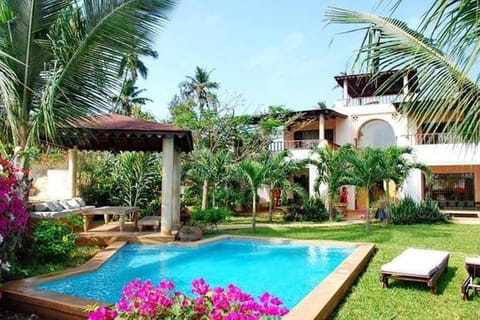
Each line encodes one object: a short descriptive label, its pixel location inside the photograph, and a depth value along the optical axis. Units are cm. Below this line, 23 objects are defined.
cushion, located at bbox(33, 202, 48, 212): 1089
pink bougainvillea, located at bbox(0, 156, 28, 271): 519
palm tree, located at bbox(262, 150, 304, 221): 1761
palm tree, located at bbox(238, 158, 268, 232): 1551
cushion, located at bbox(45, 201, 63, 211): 1107
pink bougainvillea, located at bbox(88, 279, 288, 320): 275
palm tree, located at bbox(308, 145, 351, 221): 1791
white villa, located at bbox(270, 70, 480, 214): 2133
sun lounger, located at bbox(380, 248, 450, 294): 663
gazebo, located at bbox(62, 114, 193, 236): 1121
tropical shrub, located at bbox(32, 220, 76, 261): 791
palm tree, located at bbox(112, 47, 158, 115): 3713
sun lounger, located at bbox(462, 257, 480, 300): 624
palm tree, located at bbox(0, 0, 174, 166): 678
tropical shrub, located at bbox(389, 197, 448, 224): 1738
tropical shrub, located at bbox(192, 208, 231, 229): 1454
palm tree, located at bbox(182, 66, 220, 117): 2666
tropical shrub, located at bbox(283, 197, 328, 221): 1931
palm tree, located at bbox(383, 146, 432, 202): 1669
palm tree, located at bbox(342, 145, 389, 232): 1482
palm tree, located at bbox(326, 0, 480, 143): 383
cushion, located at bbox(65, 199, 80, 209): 1247
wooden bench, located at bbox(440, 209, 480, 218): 1987
